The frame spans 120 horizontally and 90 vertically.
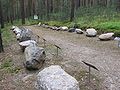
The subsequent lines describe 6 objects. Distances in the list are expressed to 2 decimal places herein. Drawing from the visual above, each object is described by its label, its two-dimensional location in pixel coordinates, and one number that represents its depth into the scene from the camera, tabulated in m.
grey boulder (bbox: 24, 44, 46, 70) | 3.73
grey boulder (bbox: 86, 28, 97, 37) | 6.77
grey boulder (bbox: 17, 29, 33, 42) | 5.79
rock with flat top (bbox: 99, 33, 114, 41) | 6.05
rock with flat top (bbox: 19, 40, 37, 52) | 4.79
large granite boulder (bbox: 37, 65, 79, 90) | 2.43
